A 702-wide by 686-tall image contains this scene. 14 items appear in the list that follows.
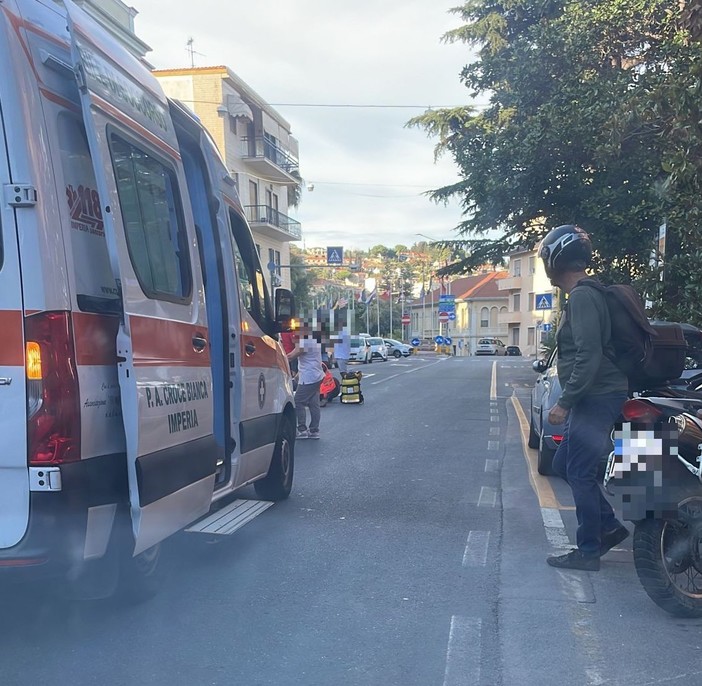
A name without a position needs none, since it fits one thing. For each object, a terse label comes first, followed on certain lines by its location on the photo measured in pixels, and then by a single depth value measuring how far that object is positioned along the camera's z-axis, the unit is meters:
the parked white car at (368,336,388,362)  47.72
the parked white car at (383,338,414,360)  54.25
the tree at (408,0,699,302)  14.60
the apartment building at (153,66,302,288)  37.12
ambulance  3.18
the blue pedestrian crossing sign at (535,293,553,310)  25.17
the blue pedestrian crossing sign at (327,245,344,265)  37.78
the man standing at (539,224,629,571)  4.43
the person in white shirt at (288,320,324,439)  10.41
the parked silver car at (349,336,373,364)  39.88
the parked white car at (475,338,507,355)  67.62
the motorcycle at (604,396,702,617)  4.05
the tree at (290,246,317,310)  50.75
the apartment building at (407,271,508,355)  84.69
